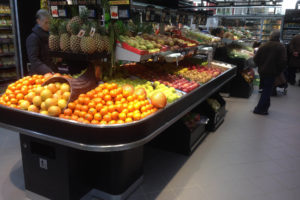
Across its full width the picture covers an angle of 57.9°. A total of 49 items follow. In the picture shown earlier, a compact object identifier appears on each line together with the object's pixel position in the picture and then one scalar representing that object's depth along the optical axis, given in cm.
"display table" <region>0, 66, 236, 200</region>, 232
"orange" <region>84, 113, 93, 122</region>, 249
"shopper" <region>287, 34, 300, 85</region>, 923
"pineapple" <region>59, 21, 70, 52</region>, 305
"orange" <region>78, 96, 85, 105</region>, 269
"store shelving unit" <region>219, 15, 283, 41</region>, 1434
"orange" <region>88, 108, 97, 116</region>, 255
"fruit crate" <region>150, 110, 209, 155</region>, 392
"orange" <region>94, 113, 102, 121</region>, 249
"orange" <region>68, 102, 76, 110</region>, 261
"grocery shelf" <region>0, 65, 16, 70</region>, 657
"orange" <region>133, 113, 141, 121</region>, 249
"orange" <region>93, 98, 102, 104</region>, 271
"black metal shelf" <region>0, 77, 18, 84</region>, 674
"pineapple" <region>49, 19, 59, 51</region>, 315
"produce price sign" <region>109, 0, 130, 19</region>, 309
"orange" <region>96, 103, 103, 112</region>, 260
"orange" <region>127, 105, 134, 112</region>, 263
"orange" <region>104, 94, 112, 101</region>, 280
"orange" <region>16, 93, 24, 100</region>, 286
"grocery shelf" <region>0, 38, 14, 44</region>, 621
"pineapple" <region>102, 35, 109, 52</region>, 303
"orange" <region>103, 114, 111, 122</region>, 248
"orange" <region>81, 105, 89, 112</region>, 258
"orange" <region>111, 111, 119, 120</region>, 254
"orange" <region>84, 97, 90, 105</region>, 269
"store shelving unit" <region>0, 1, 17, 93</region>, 615
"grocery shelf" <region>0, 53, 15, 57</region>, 642
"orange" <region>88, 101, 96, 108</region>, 263
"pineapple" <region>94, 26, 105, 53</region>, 294
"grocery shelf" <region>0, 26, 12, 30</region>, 612
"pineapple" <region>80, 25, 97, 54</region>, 287
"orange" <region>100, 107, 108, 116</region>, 254
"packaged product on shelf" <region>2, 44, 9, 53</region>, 646
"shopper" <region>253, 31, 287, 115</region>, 550
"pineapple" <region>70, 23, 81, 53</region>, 296
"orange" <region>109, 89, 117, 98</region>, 284
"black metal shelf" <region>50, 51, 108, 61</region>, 293
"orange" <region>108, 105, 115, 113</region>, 260
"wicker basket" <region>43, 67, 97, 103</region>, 279
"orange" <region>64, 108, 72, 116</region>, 254
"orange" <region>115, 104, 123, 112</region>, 263
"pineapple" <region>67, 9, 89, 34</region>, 303
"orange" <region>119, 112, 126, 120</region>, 253
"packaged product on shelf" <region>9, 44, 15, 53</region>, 657
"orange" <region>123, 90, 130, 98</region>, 288
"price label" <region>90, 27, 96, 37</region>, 295
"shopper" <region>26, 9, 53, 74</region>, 413
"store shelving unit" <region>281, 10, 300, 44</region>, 1256
